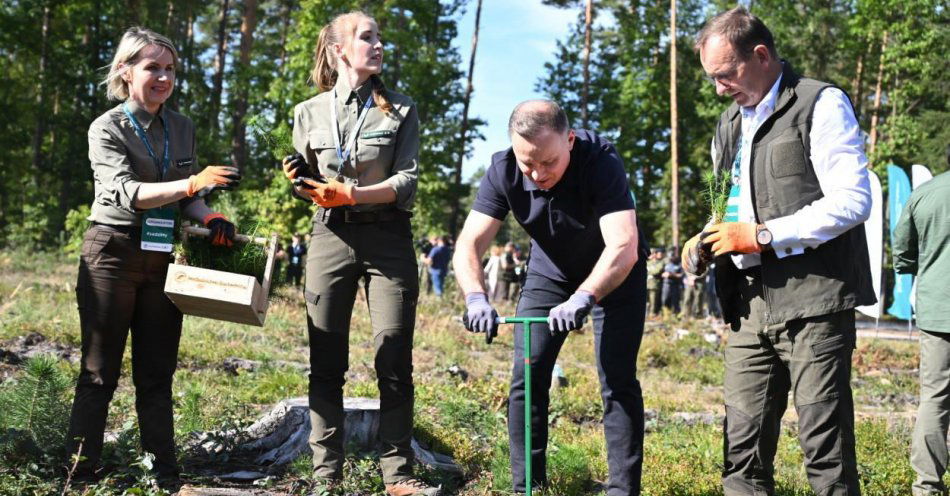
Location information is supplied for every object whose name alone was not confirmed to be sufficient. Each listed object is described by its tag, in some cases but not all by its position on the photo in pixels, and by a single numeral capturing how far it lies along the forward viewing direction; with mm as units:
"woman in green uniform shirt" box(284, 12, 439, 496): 3928
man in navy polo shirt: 3551
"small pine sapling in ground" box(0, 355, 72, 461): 4020
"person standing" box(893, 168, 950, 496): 4441
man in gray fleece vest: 3078
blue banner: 13695
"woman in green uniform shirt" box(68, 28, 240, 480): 3816
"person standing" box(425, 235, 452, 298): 20359
